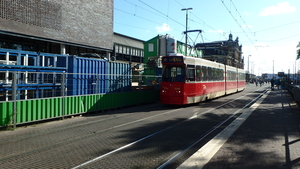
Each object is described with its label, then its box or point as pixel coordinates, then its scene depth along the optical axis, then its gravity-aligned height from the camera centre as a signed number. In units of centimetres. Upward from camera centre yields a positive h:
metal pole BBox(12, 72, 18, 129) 894 -47
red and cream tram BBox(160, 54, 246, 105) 1438 +18
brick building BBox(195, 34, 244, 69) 8647 +1202
